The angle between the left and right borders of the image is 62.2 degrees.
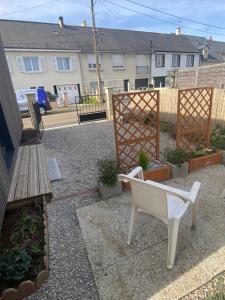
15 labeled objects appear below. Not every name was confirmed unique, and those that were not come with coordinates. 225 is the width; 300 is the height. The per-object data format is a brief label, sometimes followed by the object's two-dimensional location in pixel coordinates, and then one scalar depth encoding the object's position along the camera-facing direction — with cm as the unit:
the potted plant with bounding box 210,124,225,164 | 414
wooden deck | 297
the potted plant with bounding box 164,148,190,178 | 363
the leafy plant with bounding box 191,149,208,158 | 394
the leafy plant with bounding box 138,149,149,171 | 340
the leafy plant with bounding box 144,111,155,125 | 383
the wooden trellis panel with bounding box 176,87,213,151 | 398
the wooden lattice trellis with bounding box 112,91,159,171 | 346
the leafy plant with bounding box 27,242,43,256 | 206
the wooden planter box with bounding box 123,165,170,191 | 343
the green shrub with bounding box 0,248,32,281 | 180
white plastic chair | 183
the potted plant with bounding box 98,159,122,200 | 313
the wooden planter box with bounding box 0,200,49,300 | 168
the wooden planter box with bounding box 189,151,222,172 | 385
